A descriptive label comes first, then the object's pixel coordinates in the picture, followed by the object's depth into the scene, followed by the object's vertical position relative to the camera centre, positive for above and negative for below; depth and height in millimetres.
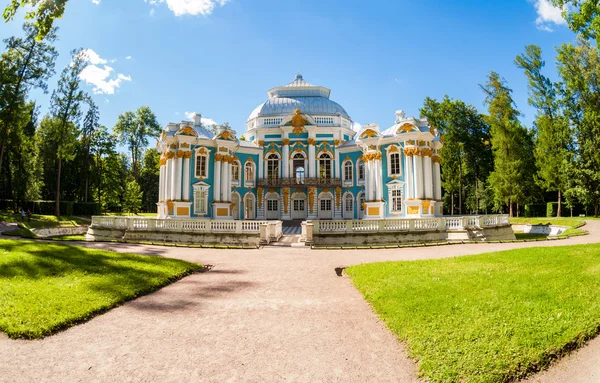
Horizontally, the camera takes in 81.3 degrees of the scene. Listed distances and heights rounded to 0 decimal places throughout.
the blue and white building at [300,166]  25484 +3627
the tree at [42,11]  6367 +3771
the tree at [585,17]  11922 +6913
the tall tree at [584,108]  26820 +8210
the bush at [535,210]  35688 -70
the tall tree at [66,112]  31234 +9044
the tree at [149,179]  51062 +4891
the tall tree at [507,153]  30844 +5155
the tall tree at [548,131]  28688 +6520
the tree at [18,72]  26875 +11141
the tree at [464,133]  37812 +8445
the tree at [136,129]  44719 +10708
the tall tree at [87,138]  40906 +8807
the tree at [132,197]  41188 +1743
